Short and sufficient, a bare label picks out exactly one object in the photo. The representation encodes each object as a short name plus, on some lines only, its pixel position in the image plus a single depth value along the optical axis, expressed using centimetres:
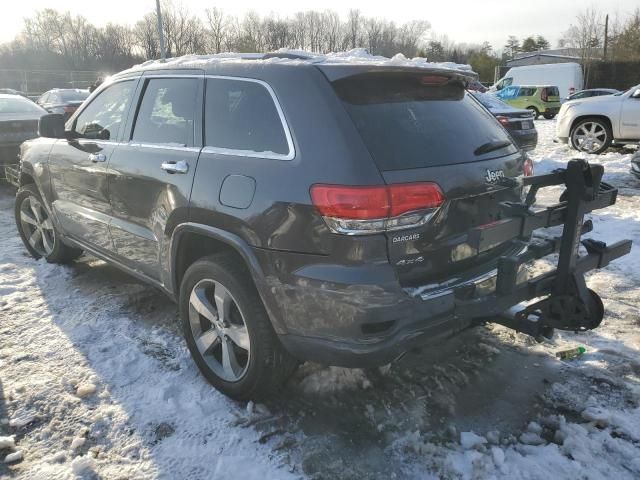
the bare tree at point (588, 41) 4841
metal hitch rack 262
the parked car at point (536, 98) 2697
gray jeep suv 238
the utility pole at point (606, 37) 4594
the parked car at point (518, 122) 1057
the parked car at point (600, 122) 1116
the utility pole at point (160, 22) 2397
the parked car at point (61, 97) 1903
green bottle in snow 345
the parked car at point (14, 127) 872
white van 3441
